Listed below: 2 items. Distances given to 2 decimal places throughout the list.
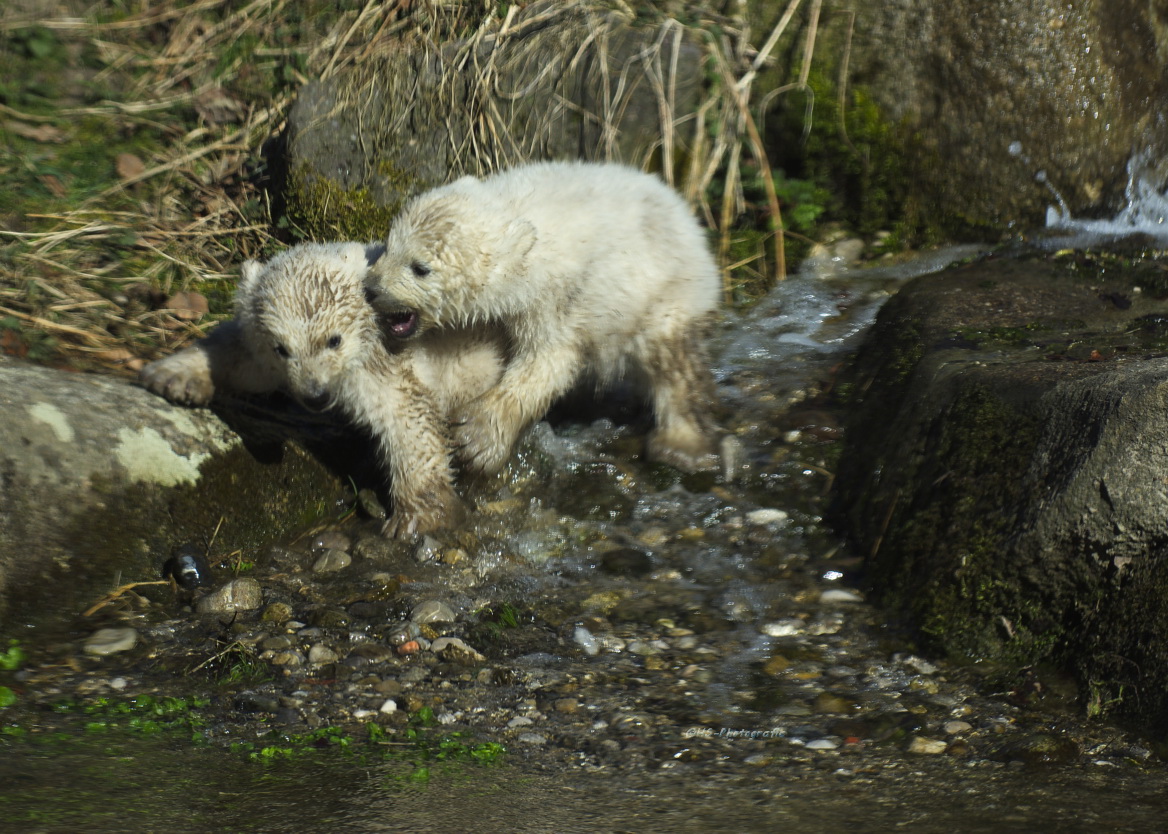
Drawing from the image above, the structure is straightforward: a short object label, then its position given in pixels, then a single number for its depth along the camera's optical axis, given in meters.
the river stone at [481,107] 12.27
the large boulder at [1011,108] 12.45
